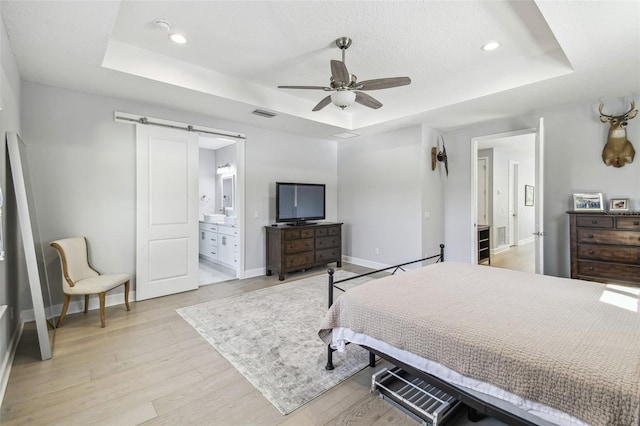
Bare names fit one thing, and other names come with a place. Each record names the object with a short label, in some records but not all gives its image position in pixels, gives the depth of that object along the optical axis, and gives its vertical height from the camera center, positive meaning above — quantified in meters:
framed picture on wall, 8.60 +0.45
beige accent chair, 2.99 -0.73
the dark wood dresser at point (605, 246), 3.12 -0.41
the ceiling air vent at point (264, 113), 4.14 +1.41
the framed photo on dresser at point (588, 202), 3.59 +0.10
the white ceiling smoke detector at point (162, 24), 2.50 +1.62
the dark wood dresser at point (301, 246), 4.82 -0.62
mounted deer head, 3.43 +0.81
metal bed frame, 1.30 -0.92
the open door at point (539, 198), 3.44 +0.14
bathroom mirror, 6.51 +0.44
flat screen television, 5.10 +0.16
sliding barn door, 3.82 +0.00
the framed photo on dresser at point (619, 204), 3.43 +0.07
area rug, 2.09 -1.20
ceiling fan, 2.54 +1.16
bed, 1.11 -0.61
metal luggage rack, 1.69 -1.19
